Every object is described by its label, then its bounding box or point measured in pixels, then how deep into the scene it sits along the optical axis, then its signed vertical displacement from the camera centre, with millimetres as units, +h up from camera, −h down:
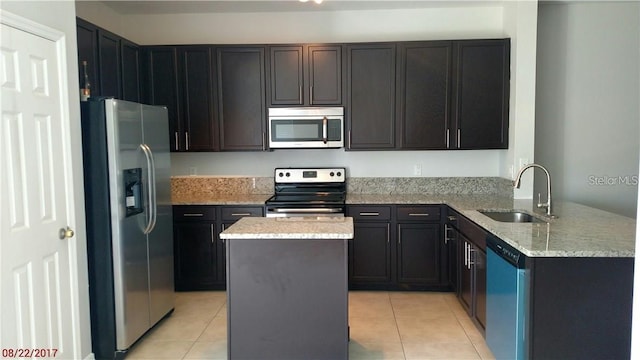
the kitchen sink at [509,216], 3336 -520
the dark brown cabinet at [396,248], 4125 -924
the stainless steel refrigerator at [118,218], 2793 -429
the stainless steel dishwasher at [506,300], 2301 -854
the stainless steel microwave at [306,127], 4289 +229
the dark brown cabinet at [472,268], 2999 -884
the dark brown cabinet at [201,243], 4199 -868
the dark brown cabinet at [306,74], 4273 +750
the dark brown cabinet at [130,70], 3891 +761
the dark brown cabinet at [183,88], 4309 +635
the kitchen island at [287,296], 2539 -839
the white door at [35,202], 2129 -252
